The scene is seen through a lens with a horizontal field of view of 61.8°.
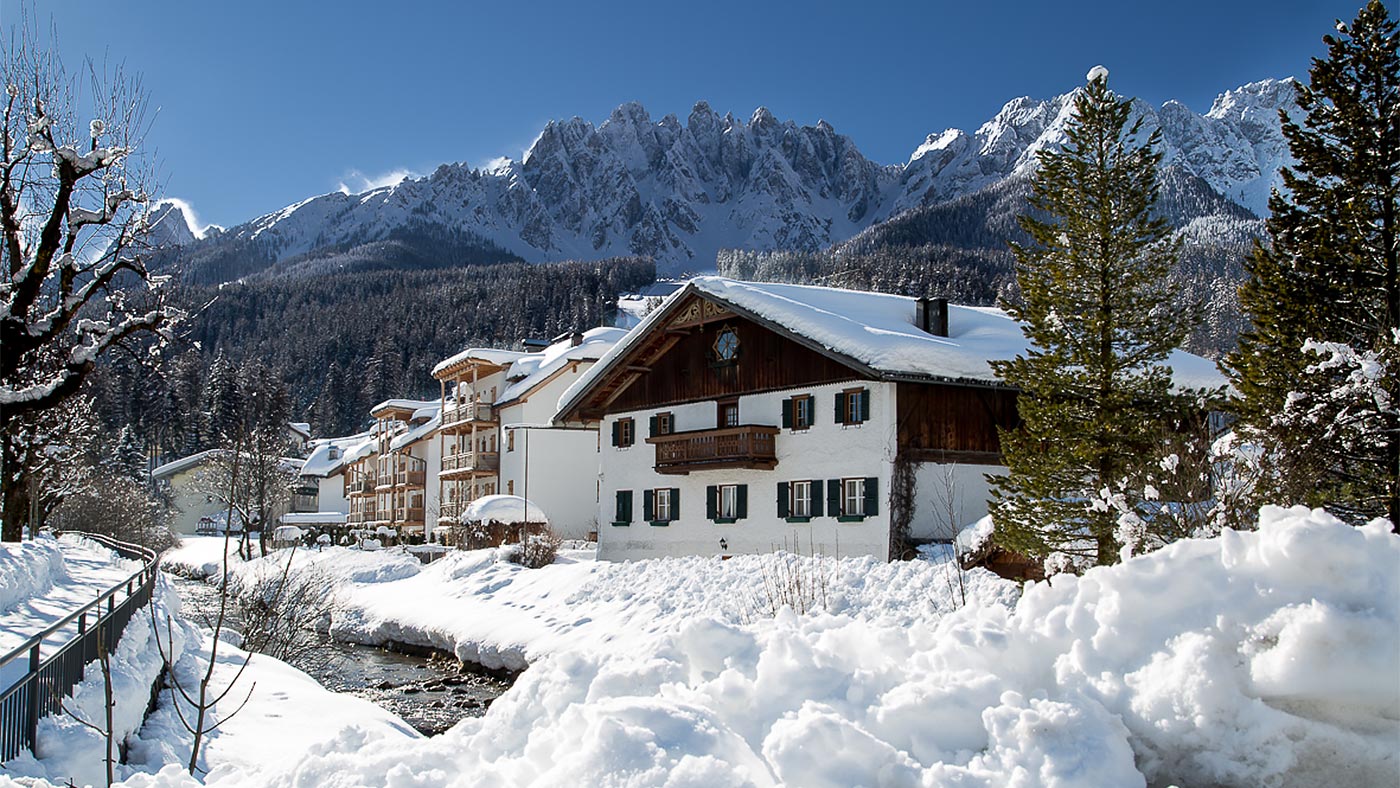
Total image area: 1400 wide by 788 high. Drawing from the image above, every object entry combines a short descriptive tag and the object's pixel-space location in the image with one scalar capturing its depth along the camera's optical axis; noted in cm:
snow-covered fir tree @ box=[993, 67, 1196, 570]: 2317
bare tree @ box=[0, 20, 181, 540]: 1989
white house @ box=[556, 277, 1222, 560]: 2984
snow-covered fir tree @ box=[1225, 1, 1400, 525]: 1970
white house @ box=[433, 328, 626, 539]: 5197
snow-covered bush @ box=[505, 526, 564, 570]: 3675
